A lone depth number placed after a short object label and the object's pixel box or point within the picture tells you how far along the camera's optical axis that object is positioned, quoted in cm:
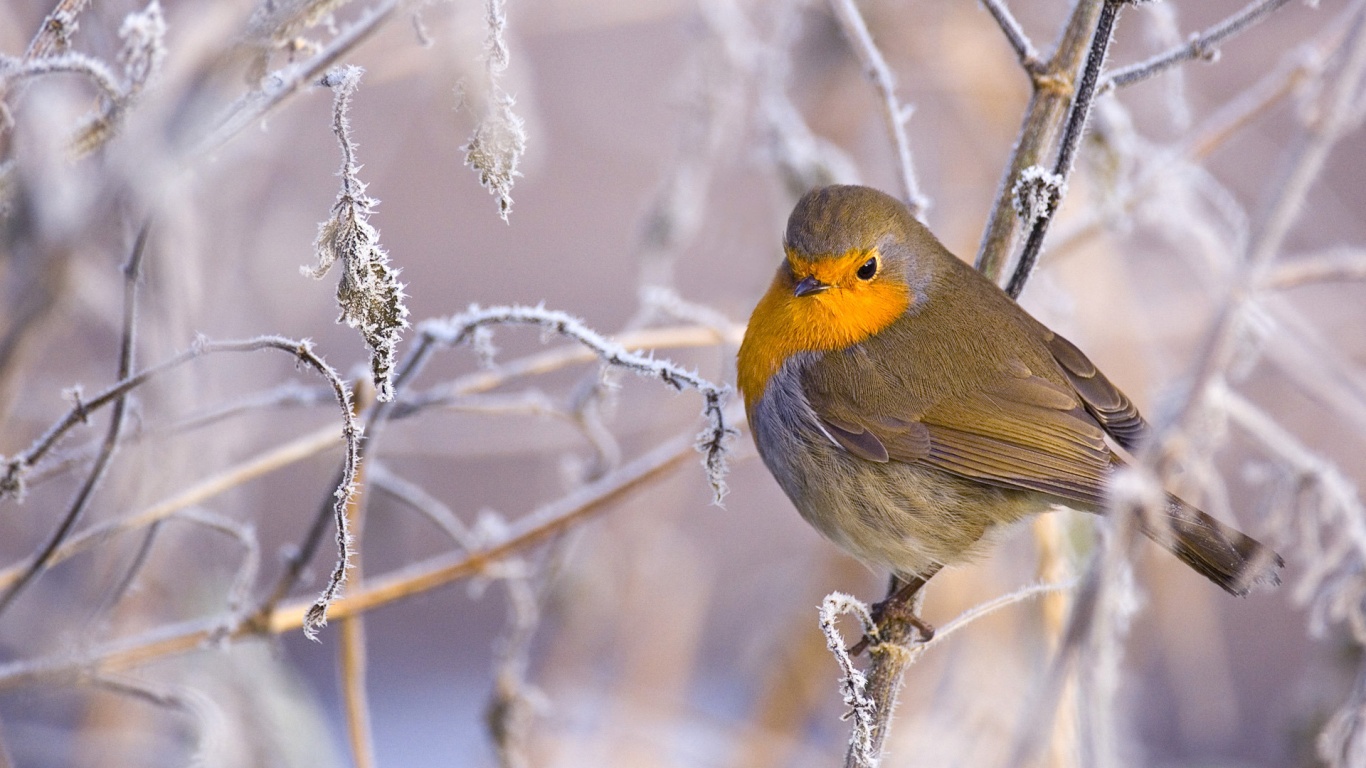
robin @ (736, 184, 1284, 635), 492
